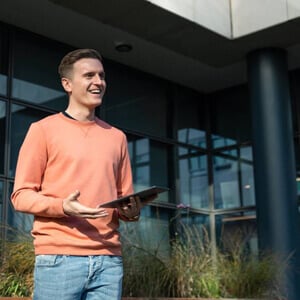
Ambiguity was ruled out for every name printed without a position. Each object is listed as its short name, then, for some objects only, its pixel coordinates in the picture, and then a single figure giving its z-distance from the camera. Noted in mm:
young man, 1900
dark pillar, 8367
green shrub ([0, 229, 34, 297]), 4918
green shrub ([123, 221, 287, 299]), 5492
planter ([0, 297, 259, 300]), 4542
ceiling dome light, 9031
